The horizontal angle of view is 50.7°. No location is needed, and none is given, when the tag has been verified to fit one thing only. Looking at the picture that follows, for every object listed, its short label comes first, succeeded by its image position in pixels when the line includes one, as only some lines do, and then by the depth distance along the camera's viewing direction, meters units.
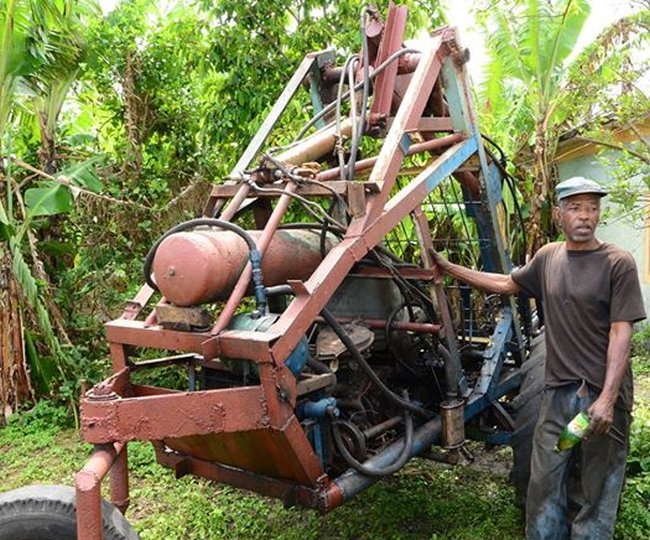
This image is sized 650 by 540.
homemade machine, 2.71
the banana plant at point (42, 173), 5.67
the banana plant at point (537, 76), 7.57
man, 3.07
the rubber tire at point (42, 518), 2.63
